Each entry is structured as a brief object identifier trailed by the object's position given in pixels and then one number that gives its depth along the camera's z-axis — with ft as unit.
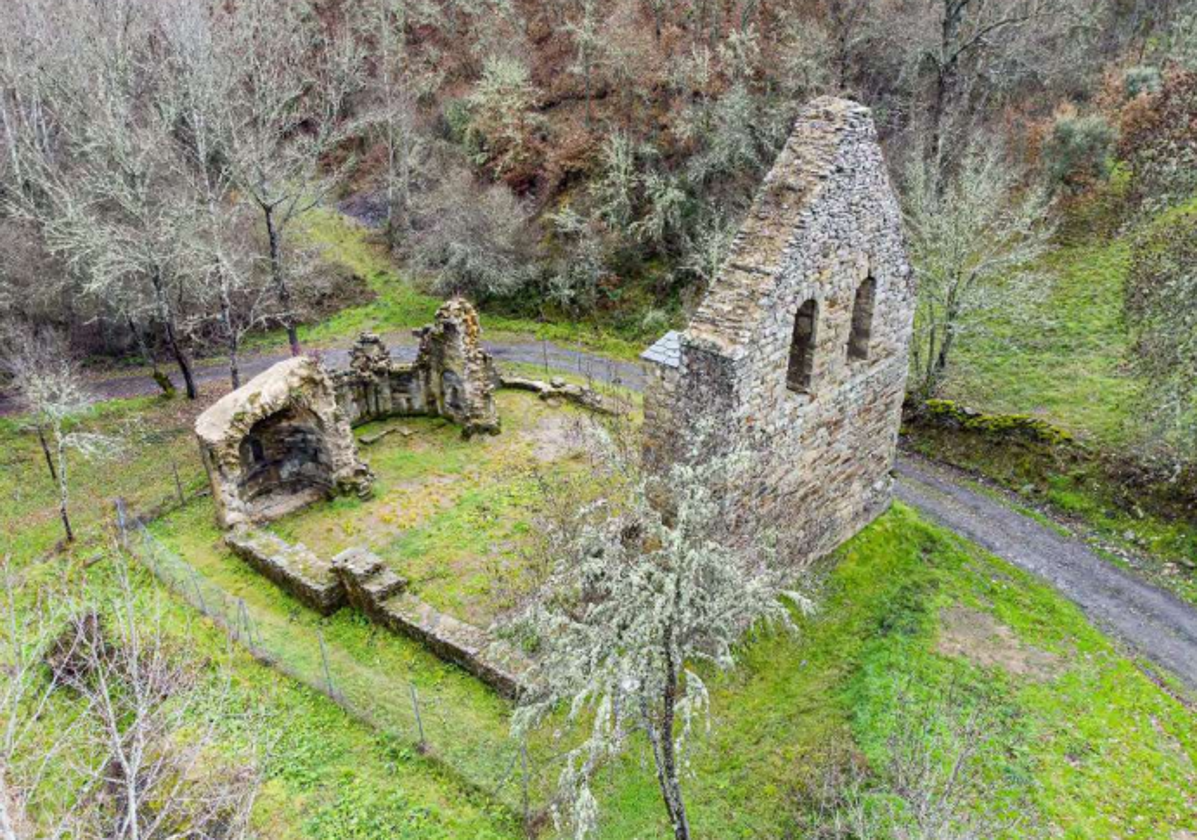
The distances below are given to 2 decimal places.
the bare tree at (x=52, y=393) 62.28
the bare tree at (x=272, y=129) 81.61
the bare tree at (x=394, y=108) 118.83
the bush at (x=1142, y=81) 96.84
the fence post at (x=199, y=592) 51.39
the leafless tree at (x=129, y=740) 27.91
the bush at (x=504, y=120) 119.65
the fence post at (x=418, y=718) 40.42
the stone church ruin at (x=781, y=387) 38.55
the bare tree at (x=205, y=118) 77.71
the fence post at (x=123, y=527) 59.69
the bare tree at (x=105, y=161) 76.64
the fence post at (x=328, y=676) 44.34
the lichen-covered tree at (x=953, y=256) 66.39
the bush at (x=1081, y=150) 92.17
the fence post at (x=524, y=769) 33.99
